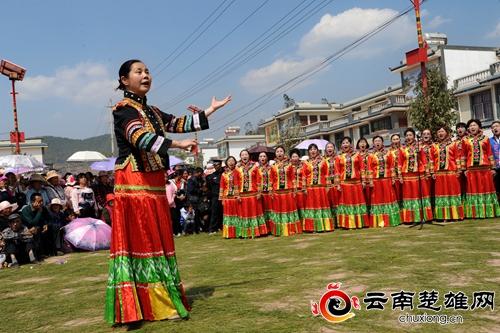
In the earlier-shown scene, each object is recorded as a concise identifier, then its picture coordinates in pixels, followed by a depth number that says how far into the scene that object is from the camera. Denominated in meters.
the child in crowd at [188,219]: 11.52
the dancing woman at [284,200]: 9.66
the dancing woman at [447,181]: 8.98
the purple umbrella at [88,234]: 9.85
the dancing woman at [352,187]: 9.45
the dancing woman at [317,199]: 9.57
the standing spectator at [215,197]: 11.22
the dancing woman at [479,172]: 8.78
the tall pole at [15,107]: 17.42
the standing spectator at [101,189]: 11.52
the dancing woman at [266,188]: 9.89
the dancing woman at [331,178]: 9.57
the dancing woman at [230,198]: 10.01
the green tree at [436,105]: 20.97
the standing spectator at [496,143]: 8.95
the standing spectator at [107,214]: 10.90
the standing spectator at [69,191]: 10.81
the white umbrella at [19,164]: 14.12
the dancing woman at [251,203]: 9.84
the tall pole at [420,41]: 14.37
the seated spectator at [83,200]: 10.78
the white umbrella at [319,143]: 18.91
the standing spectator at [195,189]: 11.47
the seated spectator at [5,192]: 9.12
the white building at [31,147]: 56.97
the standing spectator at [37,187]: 9.99
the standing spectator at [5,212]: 8.45
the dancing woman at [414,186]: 9.08
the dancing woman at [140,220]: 3.74
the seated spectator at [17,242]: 8.29
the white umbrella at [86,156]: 20.02
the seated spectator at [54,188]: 10.38
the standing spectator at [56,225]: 9.50
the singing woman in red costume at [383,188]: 9.33
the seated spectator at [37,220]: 8.92
